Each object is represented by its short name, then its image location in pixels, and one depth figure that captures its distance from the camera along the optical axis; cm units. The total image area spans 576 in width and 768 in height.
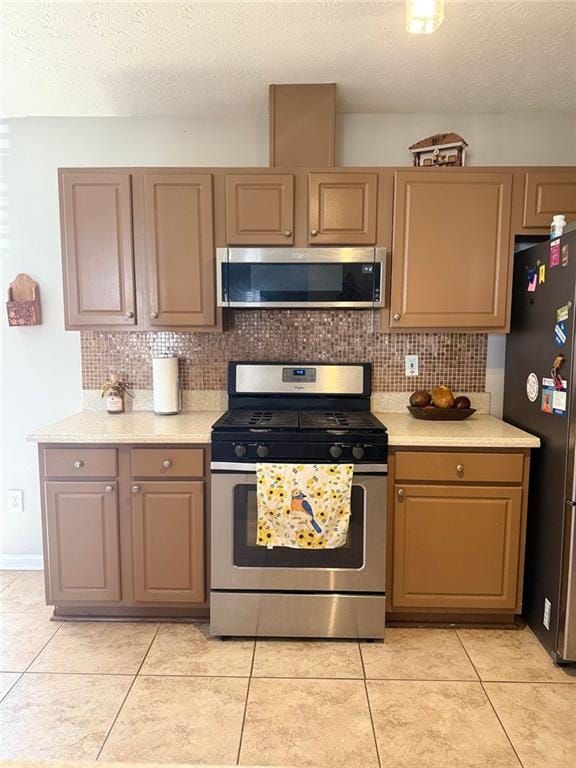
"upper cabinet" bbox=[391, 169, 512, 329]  229
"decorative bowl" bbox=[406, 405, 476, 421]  244
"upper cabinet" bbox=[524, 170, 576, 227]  227
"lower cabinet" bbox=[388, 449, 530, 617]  215
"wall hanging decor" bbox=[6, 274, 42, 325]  271
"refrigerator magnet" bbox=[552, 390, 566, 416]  193
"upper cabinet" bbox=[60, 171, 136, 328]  235
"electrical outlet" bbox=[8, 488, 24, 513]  285
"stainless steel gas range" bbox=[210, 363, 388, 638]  209
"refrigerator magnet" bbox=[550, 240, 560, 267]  197
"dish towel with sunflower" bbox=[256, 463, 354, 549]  205
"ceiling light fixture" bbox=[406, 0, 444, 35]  152
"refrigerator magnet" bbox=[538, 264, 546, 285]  209
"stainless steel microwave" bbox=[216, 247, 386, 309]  226
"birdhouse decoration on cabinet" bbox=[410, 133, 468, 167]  241
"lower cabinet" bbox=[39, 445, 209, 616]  219
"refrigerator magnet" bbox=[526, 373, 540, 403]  218
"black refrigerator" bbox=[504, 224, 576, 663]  191
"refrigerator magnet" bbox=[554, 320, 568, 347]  192
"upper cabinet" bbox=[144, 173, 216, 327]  234
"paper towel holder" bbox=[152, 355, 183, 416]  253
